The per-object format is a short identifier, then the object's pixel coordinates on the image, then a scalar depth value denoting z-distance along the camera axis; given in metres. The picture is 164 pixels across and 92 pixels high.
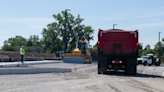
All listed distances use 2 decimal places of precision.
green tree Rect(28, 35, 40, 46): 164.75
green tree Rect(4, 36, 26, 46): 171.88
